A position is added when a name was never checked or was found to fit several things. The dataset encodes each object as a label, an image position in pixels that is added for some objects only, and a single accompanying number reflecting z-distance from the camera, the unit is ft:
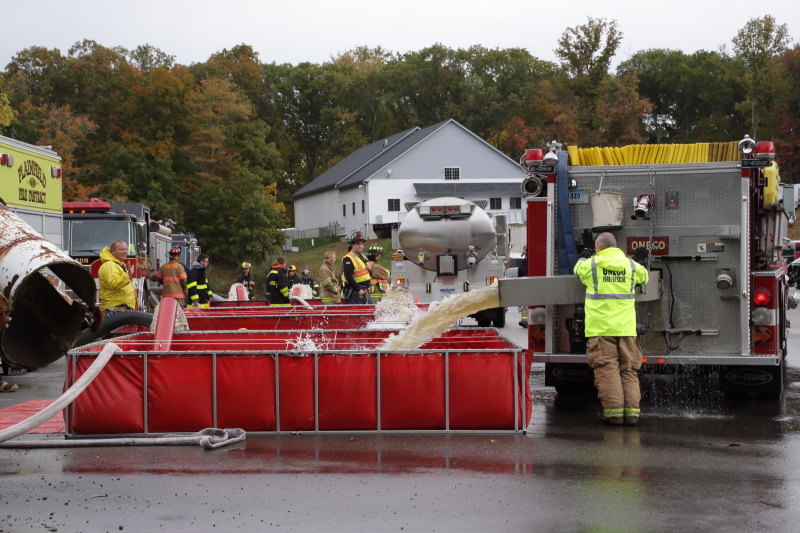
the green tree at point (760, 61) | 224.94
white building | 206.08
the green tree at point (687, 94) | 253.85
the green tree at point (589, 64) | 222.07
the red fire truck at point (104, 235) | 68.49
